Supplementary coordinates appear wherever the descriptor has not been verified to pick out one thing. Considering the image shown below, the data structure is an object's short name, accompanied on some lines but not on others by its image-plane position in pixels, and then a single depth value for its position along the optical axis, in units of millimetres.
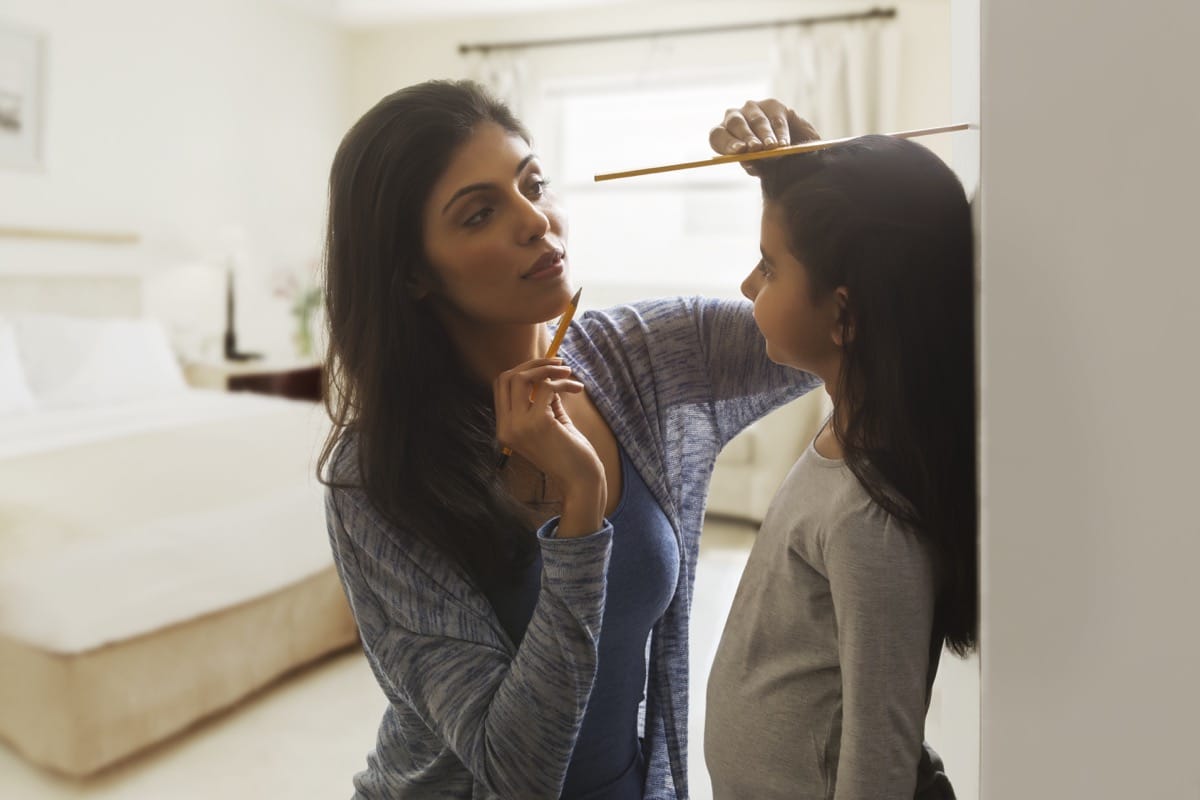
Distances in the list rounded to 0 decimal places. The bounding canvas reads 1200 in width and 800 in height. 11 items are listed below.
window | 4754
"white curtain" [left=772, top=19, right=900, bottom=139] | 4258
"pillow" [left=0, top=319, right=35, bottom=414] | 2938
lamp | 4426
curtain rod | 4270
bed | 1953
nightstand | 4082
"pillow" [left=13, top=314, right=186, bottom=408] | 3141
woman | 761
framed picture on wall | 3613
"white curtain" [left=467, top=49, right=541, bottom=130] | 5004
